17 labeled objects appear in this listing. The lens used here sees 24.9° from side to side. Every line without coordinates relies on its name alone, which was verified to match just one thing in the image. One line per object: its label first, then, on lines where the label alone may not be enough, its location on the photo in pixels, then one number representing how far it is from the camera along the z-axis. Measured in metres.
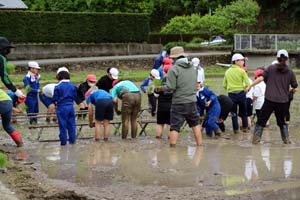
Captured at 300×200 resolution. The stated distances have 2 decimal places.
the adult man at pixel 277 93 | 12.66
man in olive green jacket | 12.23
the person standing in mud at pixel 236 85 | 14.73
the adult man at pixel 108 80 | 13.70
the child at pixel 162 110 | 13.59
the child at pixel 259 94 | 15.47
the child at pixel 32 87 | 16.78
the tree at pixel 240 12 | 51.91
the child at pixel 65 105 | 12.62
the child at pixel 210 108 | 14.03
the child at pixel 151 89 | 15.59
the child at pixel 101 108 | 13.30
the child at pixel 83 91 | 13.34
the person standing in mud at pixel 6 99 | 11.73
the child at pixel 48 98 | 16.70
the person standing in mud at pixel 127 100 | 13.64
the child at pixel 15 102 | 15.98
